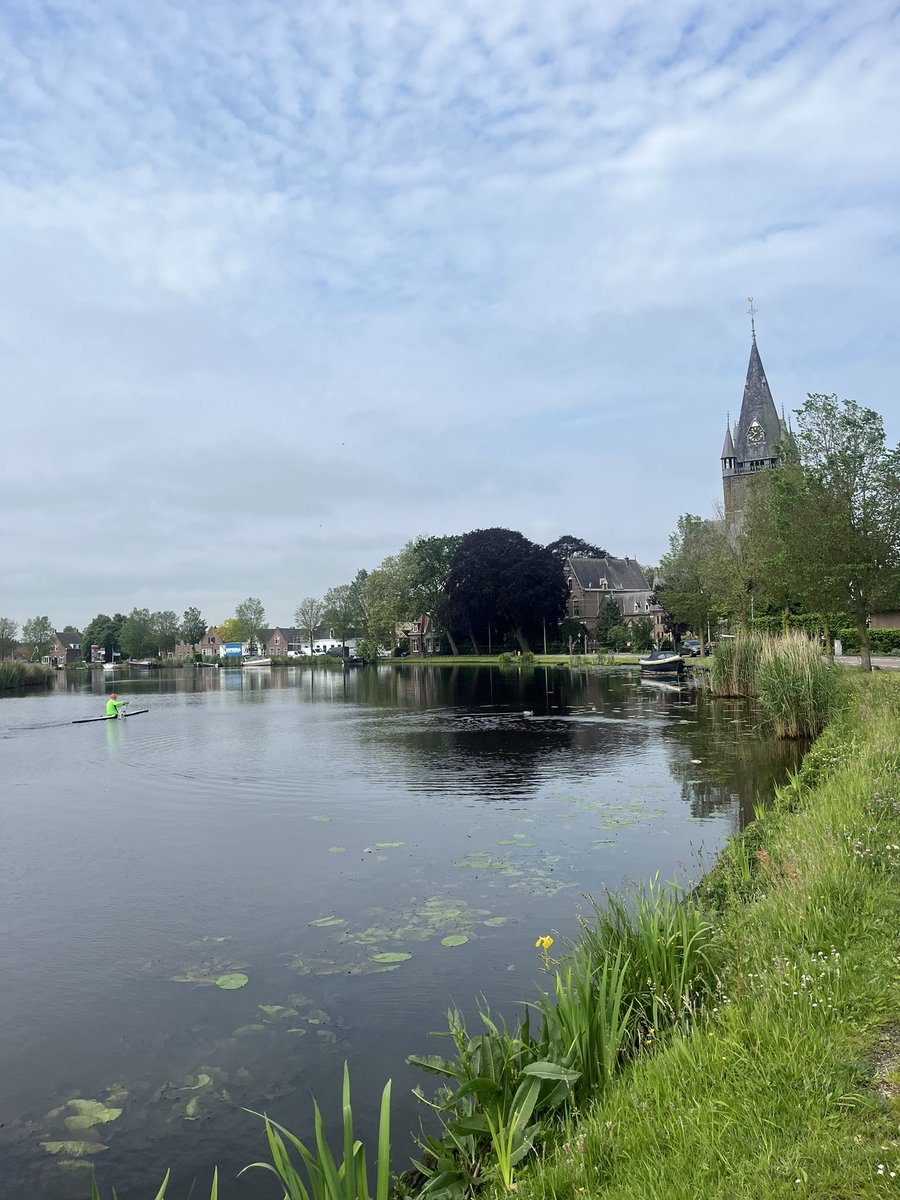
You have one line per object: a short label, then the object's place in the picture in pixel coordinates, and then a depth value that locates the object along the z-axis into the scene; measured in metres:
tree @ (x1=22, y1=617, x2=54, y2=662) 168.62
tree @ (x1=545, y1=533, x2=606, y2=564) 120.62
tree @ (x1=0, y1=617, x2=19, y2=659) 102.66
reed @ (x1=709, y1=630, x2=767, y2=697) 33.25
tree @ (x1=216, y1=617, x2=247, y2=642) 175.00
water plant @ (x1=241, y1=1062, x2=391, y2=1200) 3.69
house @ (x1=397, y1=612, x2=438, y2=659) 117.71
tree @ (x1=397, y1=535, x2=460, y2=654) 104.12
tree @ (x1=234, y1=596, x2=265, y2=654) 174.00
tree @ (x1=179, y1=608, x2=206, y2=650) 182.50
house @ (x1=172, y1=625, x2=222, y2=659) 194.38
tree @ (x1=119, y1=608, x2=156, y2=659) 160.62
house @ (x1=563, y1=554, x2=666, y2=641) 100.12
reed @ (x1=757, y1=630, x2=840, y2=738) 21.77
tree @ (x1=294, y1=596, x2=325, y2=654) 167.25
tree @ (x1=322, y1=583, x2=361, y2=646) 137.38
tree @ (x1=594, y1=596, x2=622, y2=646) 88.75
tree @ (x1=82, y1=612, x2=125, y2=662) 166.62
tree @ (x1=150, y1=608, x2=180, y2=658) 171.38
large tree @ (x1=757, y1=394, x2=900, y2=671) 29.61
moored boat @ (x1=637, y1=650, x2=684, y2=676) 52.75
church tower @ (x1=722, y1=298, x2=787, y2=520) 88.94
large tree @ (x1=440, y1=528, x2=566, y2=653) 83.56
